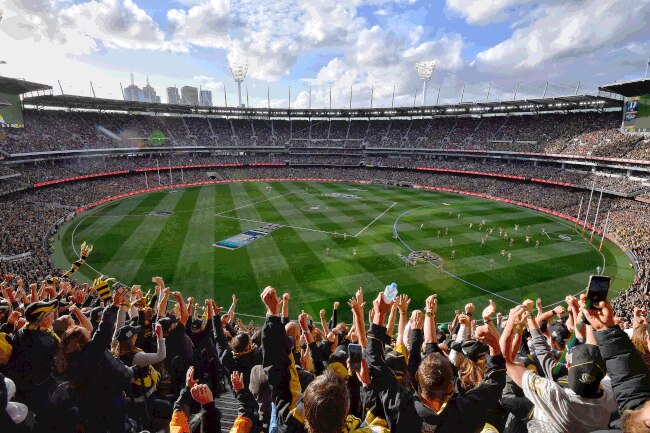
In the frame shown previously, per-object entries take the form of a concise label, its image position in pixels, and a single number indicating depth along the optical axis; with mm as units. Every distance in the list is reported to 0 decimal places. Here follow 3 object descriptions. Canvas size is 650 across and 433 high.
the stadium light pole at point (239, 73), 96775
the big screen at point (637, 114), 48750
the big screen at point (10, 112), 51106
